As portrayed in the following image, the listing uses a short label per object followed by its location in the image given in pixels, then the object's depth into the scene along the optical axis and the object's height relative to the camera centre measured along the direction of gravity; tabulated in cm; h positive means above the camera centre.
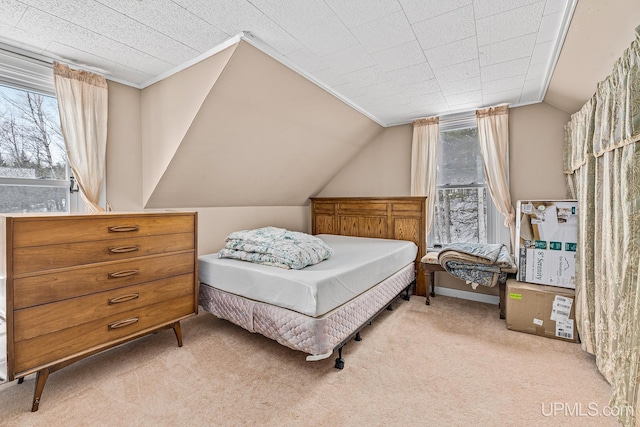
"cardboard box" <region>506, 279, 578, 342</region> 243 -84
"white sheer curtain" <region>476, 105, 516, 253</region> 335 +68
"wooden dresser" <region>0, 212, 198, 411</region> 155 -45
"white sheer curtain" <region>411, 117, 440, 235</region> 377 +72
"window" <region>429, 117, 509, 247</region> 365 +26
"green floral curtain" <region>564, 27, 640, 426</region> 138 -10
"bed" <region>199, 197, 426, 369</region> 192 -63
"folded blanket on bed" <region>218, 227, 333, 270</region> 231 -30
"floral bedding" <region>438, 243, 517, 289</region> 286 -50
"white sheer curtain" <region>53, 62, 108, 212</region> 235 +75
